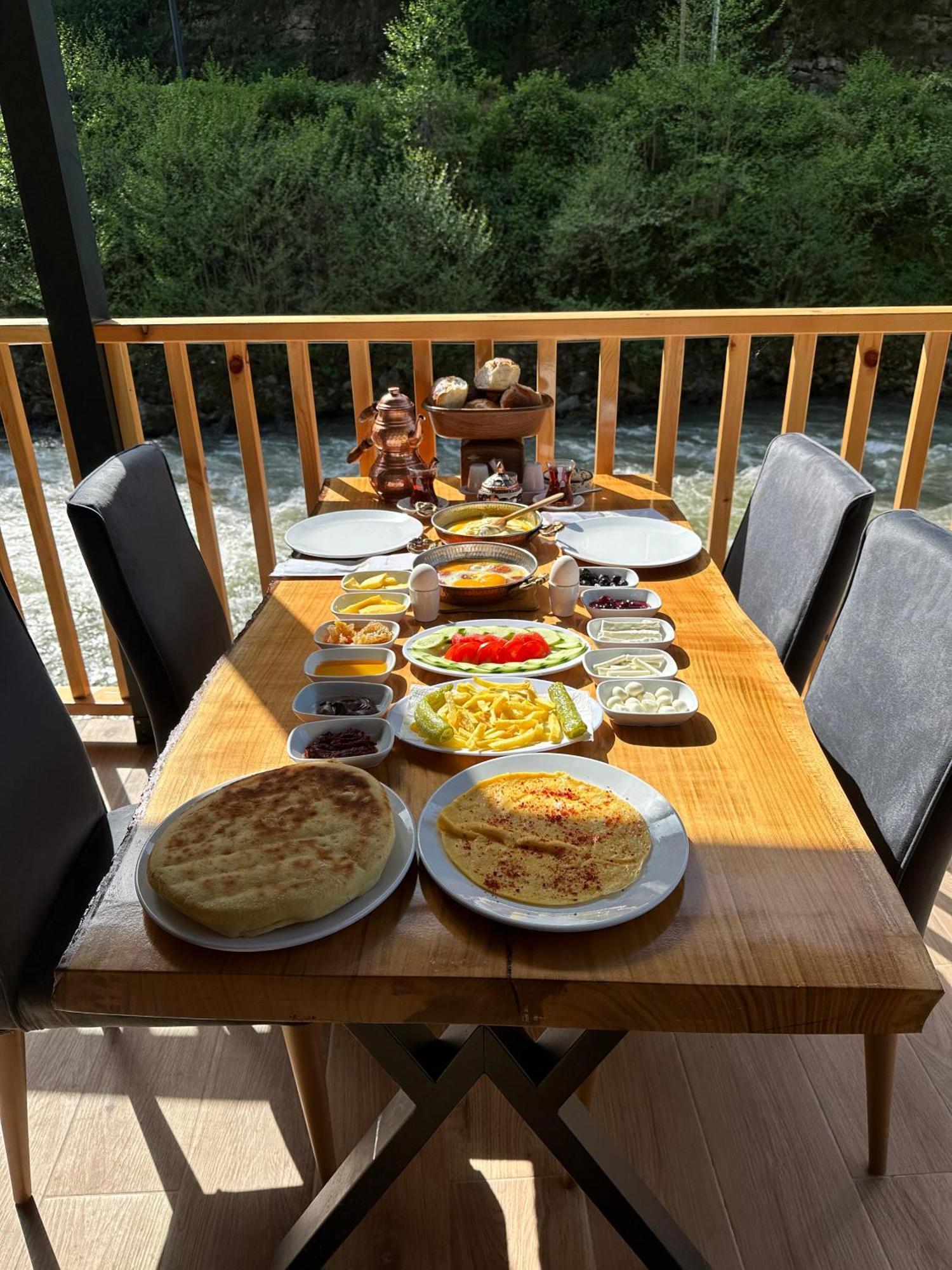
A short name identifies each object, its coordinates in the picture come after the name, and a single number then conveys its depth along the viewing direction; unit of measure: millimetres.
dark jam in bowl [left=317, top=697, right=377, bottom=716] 1310
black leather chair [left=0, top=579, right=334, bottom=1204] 1286
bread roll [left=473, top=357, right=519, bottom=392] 2170
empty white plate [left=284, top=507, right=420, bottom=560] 1931
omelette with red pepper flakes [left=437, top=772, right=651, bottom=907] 964
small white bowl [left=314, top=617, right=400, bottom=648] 1525
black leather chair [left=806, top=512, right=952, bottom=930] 1280
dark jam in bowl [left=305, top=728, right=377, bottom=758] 1205
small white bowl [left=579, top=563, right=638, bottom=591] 1708
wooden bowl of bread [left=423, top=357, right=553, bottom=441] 2146
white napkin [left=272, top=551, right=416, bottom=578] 1839
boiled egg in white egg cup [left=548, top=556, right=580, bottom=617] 1622
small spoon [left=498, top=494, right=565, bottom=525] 1943
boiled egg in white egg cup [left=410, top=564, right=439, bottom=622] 1612
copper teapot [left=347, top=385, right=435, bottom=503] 2178
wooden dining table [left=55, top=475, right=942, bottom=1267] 863
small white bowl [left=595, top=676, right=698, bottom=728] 1274
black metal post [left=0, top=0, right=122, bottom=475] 2209
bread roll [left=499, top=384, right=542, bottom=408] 2158
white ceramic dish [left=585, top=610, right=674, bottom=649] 1485
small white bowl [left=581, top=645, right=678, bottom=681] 1375
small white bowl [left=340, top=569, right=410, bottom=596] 1735
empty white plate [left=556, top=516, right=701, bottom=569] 1851
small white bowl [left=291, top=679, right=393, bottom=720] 1304
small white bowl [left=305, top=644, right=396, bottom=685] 1447
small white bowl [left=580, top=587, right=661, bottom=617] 1603
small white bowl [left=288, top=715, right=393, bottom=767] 1198
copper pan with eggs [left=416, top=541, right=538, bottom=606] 1664
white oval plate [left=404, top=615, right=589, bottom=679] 1411
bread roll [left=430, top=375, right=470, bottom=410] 2156
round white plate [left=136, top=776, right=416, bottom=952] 899
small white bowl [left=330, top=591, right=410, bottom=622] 1610
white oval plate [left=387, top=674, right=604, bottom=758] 1224
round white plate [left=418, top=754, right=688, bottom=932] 913
